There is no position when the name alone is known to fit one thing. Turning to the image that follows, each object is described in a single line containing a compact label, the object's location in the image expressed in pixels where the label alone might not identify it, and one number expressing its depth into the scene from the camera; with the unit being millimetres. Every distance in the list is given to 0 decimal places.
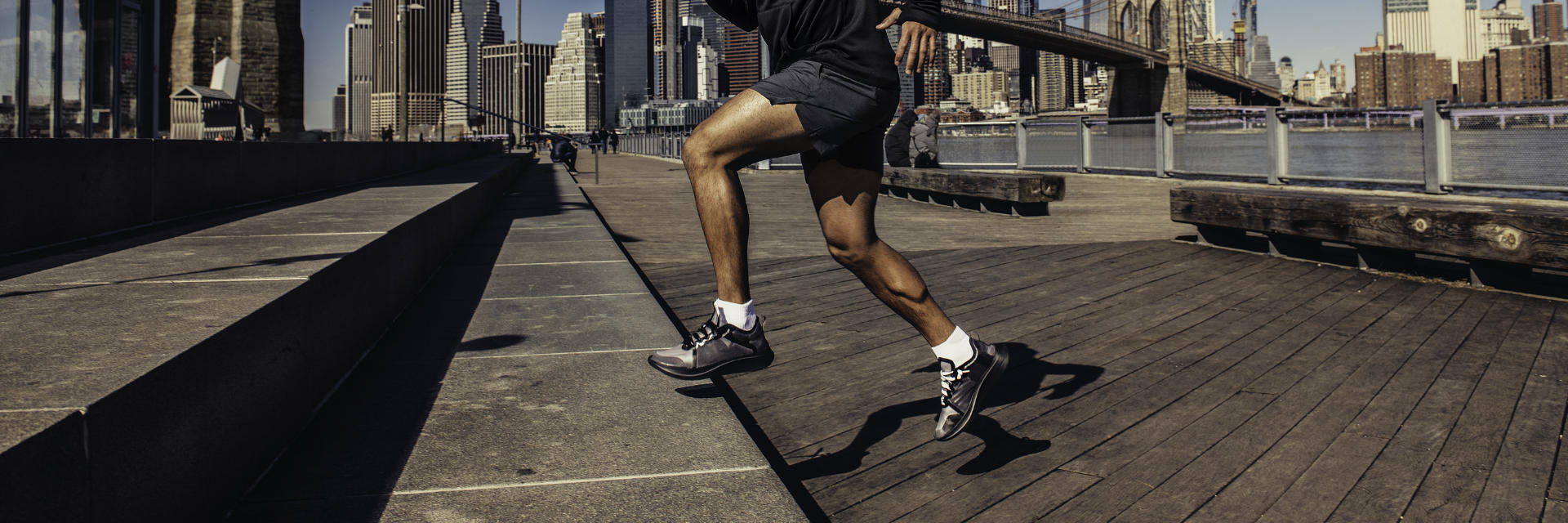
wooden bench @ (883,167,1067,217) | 10875
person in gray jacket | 15945
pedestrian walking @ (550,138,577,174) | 31688
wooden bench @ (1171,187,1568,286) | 5246
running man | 2529
